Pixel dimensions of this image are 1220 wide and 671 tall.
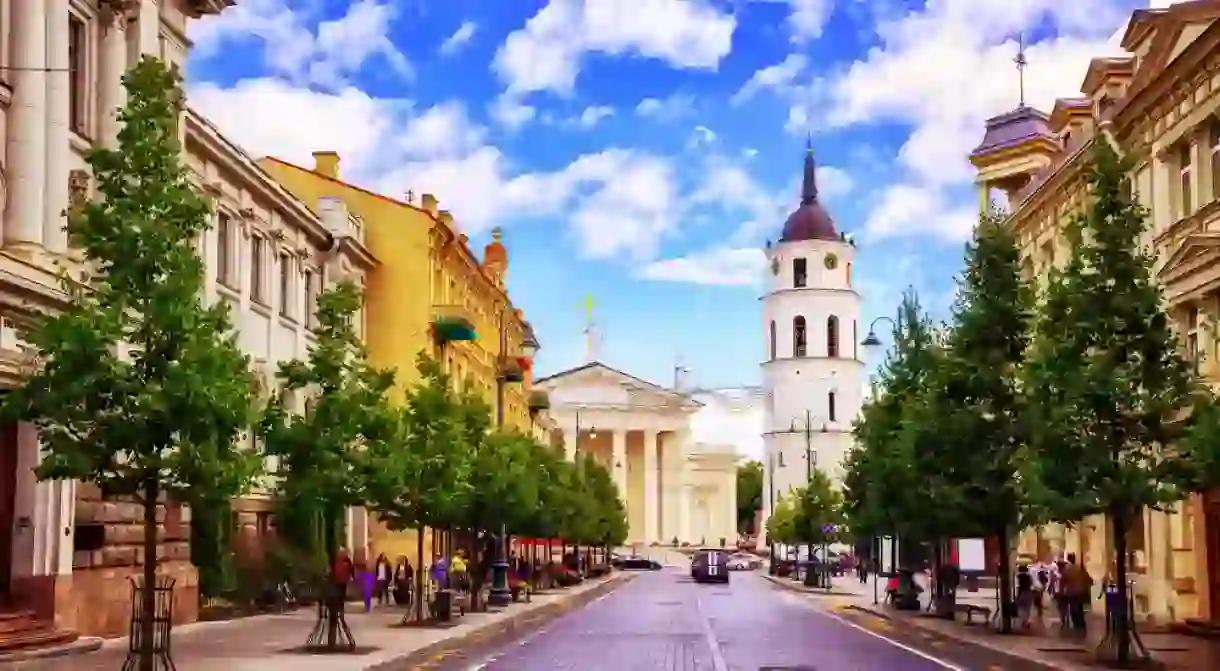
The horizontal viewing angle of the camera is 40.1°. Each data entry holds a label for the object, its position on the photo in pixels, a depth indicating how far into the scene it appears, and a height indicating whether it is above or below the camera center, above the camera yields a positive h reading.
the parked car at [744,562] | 120.88 -3.30
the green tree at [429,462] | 33.88 +1.11
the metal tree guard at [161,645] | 19.05 -1.51
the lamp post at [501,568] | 47.03 -1.49
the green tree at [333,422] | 28.50 +1.64
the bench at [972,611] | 36.25 -2.11
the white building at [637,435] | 150.62 +7.42
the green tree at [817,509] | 79.00 +0.37
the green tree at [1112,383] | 24.28 +1.95
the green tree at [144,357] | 18.80 +1.82
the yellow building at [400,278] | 57.75 +8.48
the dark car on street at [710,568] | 80.88 -2.47
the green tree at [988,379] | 32.84 +2.72
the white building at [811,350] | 146.38 +14.69
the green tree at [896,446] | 38.94 +1.90
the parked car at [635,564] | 122.81 -3.45
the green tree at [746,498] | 195.88 +2.20
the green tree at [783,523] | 93.88 -0.40
